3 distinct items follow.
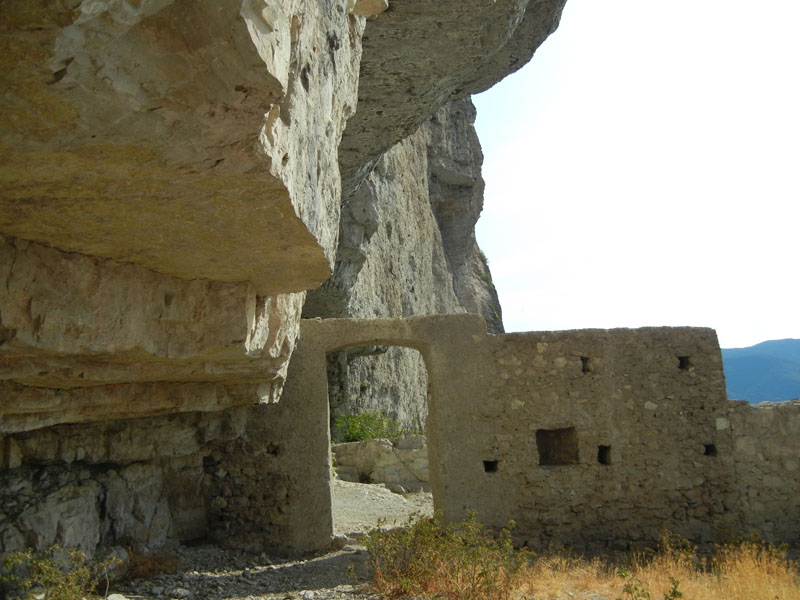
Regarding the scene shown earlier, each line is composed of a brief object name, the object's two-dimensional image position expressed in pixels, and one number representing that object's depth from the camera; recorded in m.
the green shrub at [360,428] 13.56
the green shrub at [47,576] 4.15
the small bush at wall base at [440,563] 5.10
